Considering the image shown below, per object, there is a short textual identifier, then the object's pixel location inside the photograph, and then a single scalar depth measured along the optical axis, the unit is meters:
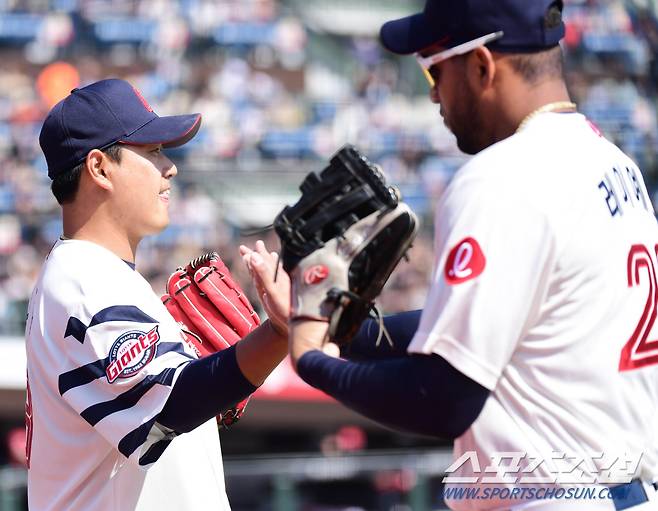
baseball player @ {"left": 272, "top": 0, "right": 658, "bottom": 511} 10.91
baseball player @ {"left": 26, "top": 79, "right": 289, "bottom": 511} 11.39
